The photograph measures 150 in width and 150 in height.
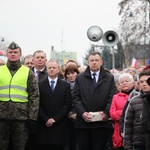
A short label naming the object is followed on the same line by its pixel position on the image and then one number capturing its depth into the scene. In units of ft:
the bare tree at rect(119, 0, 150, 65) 169.82
